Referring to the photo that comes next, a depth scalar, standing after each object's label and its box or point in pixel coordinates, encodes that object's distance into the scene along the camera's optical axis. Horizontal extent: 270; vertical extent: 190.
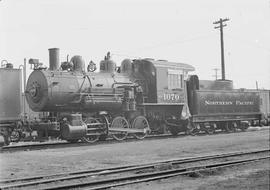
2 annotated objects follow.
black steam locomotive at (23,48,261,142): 17.25
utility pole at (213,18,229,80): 37.90
